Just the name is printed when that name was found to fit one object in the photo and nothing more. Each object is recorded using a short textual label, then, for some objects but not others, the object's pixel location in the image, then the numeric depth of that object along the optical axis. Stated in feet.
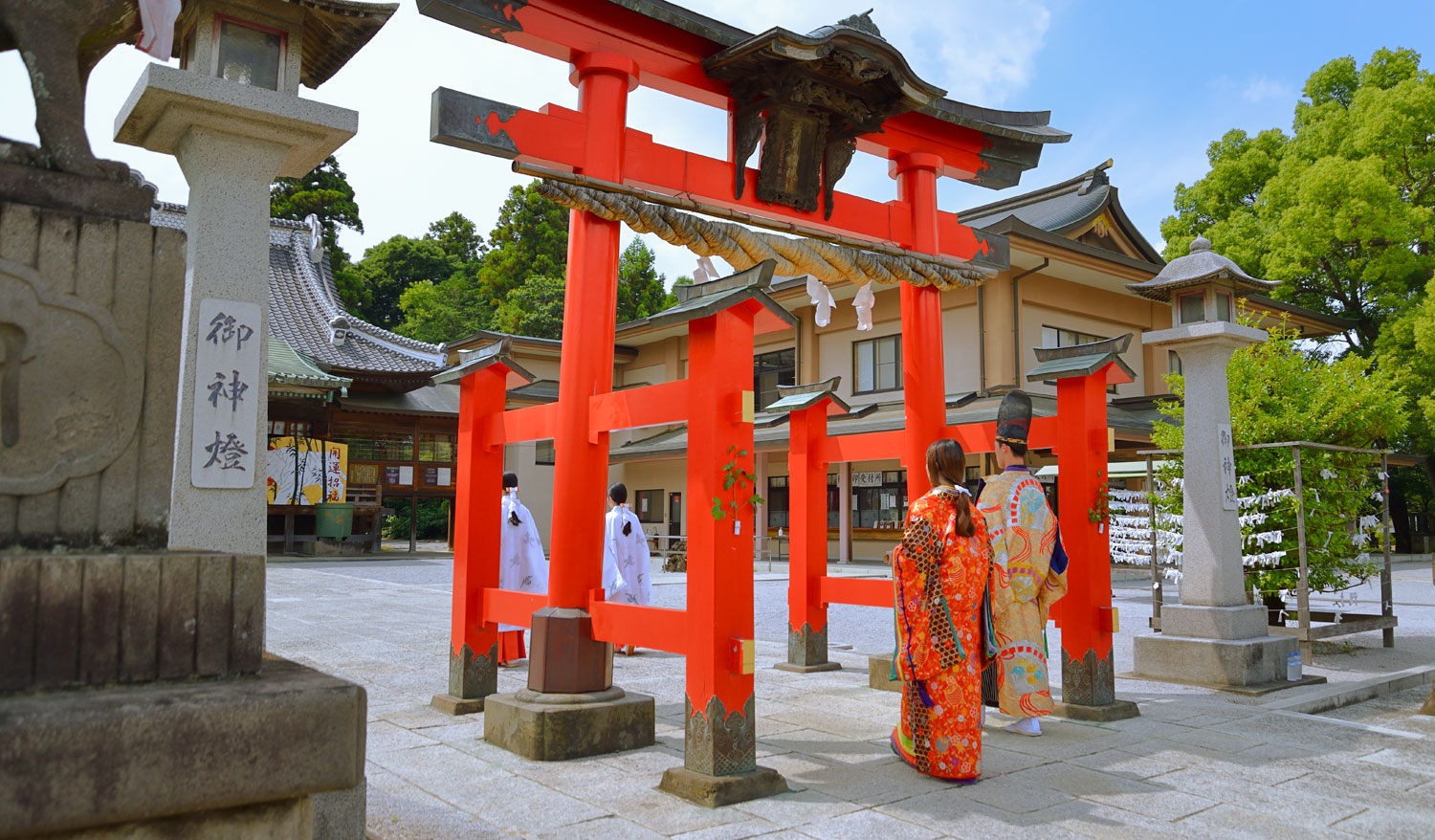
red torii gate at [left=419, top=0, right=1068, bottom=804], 13.53
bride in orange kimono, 14.01
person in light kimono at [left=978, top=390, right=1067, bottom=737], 17.07
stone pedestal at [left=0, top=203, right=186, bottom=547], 5.96
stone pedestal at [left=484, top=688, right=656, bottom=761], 14.85
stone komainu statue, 6.44
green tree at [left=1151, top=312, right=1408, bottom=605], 27.91
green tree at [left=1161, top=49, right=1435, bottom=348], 68.85
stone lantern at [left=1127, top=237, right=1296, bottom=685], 22.20
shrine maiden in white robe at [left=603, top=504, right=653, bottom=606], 27.73
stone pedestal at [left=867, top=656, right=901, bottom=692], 21.36
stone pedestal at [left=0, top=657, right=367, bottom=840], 5.07
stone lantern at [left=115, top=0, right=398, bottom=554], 11.83
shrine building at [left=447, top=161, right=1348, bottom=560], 58.85
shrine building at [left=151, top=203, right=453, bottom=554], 68.28
